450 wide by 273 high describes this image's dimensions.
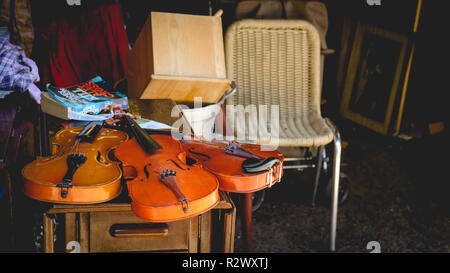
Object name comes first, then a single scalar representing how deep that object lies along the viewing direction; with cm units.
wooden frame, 320
